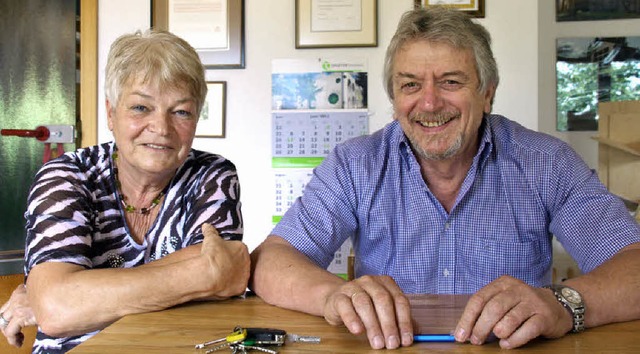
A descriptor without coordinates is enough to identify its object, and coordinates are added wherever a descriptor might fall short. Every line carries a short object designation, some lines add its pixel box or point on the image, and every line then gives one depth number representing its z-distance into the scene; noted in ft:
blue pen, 3.22
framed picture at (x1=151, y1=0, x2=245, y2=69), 8.85
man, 5.28
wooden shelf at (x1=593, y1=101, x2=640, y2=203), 8.04
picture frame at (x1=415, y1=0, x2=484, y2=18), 8.38
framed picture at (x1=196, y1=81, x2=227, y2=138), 8.91
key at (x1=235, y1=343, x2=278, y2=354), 3.02
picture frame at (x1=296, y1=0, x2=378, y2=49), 8.56
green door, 9.40
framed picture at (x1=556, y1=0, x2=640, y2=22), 11.56
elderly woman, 4.16
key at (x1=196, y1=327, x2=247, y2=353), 3.11
